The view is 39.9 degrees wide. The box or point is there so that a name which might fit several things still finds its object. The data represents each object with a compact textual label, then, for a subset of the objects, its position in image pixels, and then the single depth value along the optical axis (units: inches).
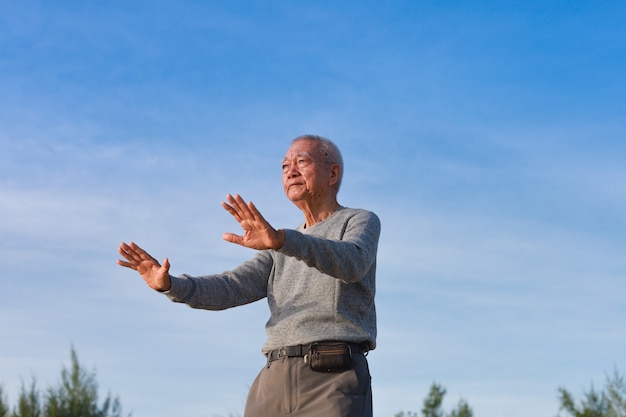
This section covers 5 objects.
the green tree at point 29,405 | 550.0
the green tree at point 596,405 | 498.4
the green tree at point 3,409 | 538.4
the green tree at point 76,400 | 550.8
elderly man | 149.1
